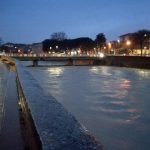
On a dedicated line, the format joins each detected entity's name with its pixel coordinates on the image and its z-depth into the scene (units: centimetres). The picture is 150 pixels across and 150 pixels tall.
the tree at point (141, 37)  5102
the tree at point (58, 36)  8454
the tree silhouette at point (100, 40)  6891
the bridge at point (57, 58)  4345
